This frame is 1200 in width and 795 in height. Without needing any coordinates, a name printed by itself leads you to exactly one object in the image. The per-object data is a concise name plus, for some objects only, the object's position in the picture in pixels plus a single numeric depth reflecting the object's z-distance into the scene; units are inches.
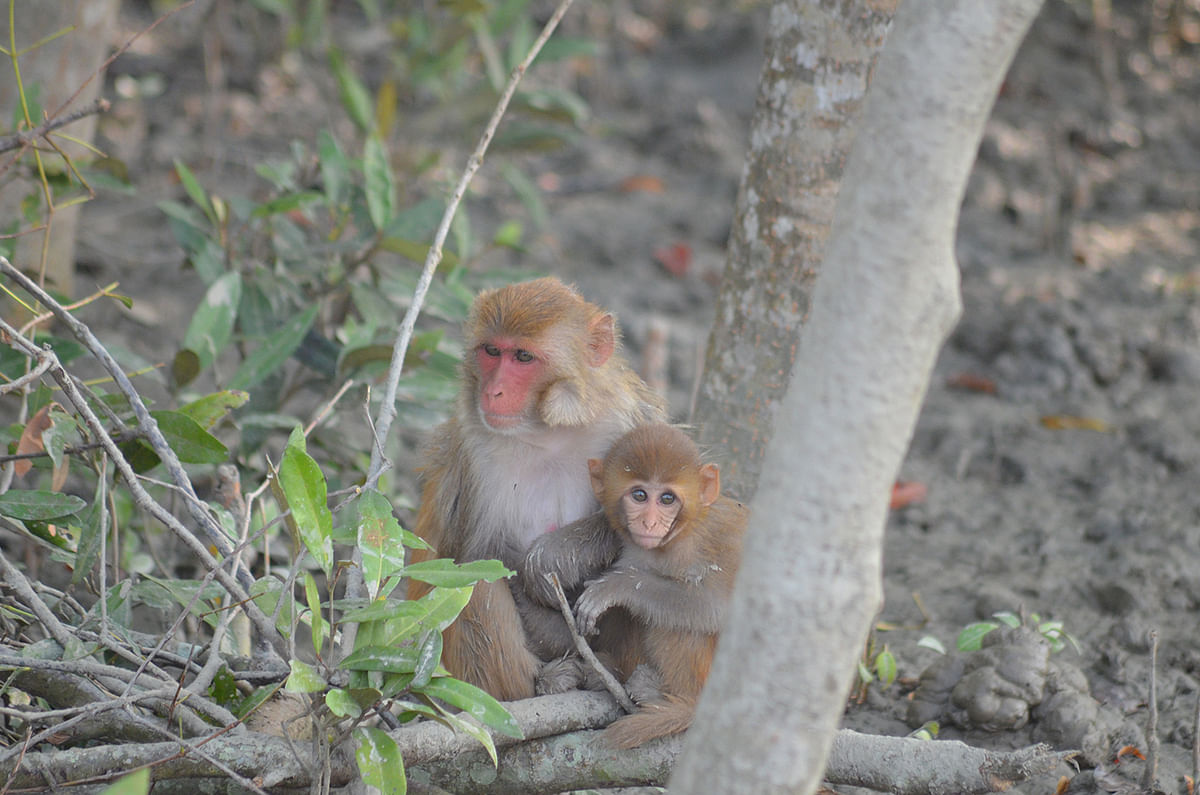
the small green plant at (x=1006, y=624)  305.9
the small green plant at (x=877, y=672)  305.6
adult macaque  261.1
